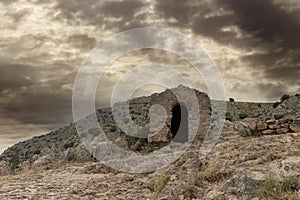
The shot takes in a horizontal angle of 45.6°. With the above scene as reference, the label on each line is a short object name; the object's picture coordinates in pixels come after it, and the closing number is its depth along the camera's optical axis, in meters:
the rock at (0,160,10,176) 34.84
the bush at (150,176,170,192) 15.55
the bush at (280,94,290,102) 58.91
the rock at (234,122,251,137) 22.30
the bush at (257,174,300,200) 11.05
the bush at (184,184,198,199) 13.96
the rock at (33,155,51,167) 33.00
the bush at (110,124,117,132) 48.39
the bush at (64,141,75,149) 53.79
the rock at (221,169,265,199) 12.11
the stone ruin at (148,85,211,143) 32.44
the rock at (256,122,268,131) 21.61
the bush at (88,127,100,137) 45.01
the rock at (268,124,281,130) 21.05
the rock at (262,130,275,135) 20.95
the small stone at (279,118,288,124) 21.25
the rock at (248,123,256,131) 21.98
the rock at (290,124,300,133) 20.17
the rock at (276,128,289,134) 20.48
